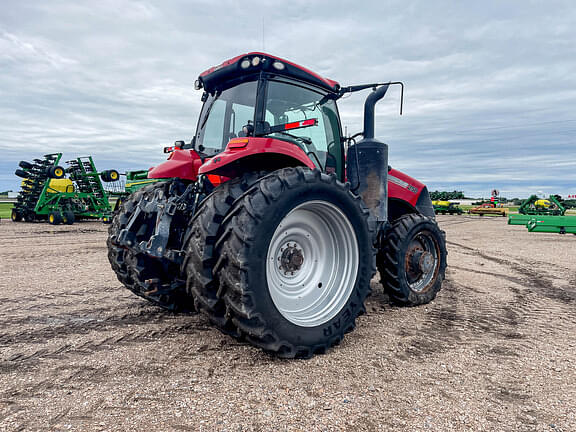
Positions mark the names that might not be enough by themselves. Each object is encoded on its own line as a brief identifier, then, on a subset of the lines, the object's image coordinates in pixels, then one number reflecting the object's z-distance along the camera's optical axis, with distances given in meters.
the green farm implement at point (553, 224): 13.20
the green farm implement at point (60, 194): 15.34
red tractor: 2.47
